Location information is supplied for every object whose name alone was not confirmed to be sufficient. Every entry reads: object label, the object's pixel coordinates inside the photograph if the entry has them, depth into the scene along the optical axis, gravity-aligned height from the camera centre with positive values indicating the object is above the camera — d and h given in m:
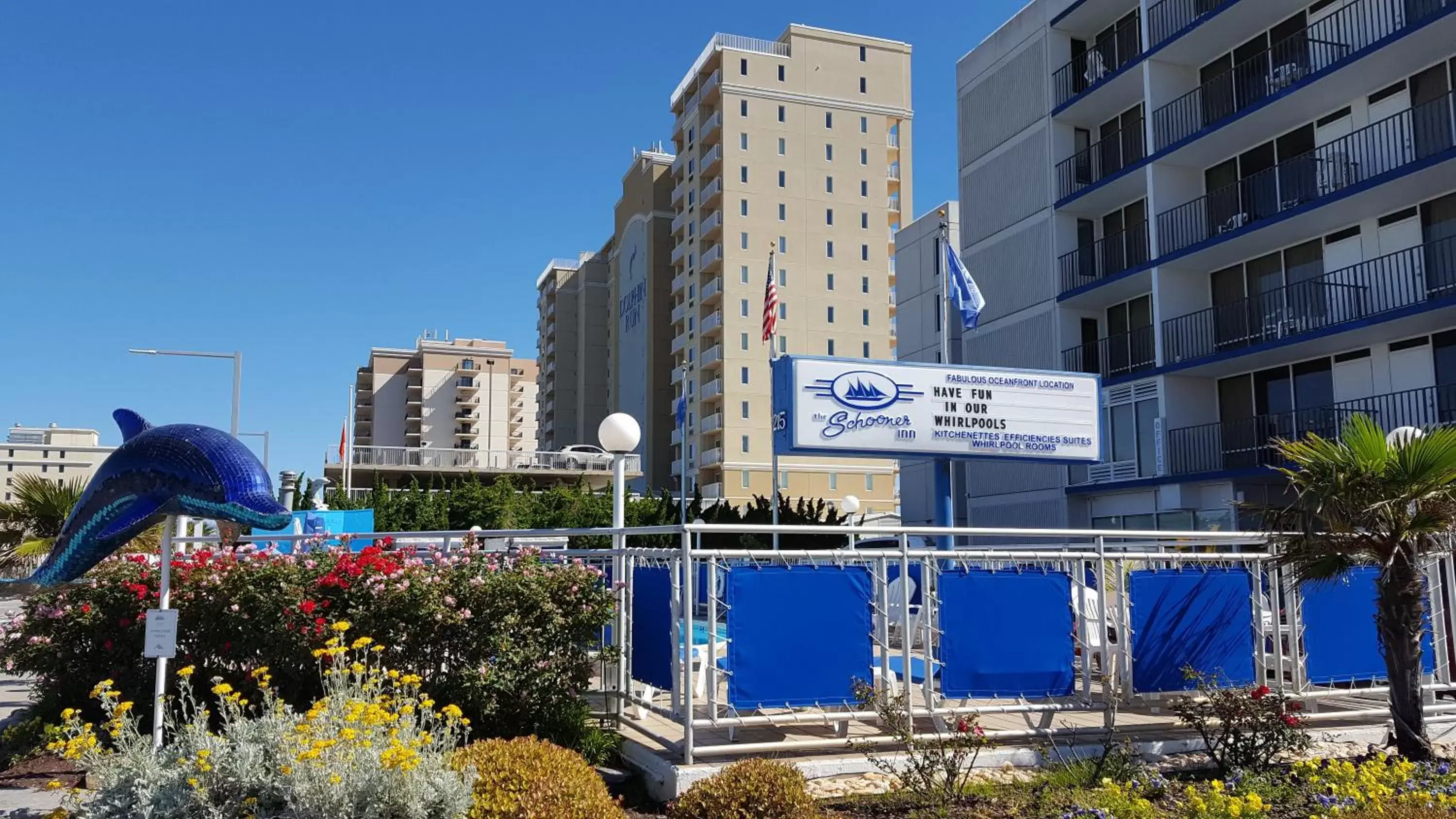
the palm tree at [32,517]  19.23 +0.54
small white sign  8.88 -0.64
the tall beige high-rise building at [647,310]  94.50 +19.83
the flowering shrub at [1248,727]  9.77 -1.58
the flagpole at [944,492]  16.42 +0.71
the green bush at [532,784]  7.34 -1.55
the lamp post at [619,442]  12.68 +1.16
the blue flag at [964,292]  21.22 +4.60
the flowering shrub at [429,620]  10.21 -0.65
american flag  29.19 +5.90
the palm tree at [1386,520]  10.41 +0.16
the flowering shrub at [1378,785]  8.37 -1.91
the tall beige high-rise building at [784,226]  81.31 +22.77
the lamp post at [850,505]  32.28 +1.07
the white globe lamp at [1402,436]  11.18 +1.03
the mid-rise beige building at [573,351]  122.00 +21.24
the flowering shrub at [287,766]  6.96 -1.36
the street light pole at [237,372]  35.47 +5.37
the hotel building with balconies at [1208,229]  24.22 +7.63
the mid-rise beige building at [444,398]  154.75 +20.12
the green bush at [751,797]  7.95 -1.74
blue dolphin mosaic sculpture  9.29 +0.47
